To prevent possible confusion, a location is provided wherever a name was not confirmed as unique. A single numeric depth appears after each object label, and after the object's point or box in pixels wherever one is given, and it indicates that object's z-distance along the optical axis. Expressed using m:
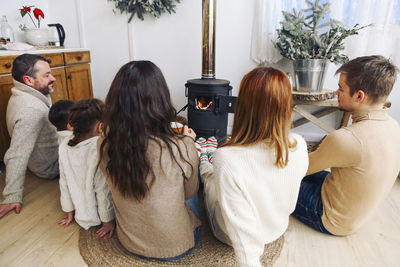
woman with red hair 0.94
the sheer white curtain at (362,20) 2.21
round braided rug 1.30
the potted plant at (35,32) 2.66
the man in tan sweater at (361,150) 1.17
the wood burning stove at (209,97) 2.29
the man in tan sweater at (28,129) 1.65
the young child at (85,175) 1.40
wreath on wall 2.65
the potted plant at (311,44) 2.13
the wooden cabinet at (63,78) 2.12
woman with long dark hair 0.98
